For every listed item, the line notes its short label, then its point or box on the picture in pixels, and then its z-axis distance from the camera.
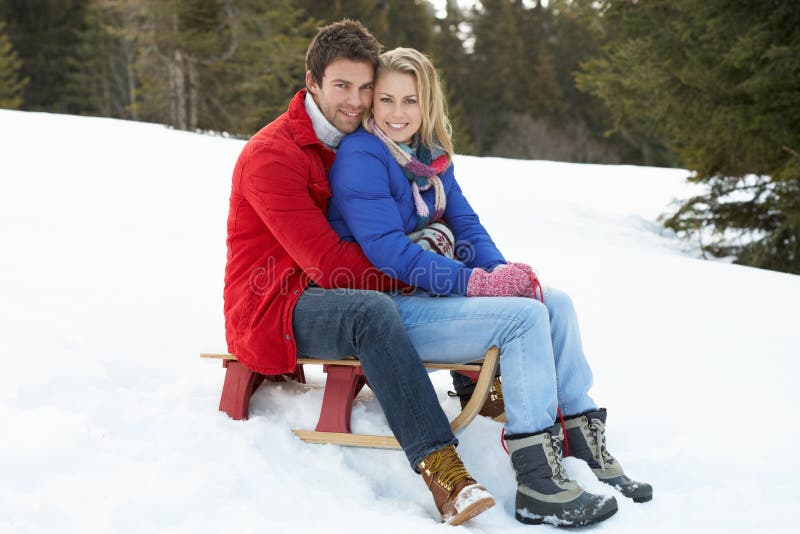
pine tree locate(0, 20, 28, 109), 27.34
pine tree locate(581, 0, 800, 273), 7.12
